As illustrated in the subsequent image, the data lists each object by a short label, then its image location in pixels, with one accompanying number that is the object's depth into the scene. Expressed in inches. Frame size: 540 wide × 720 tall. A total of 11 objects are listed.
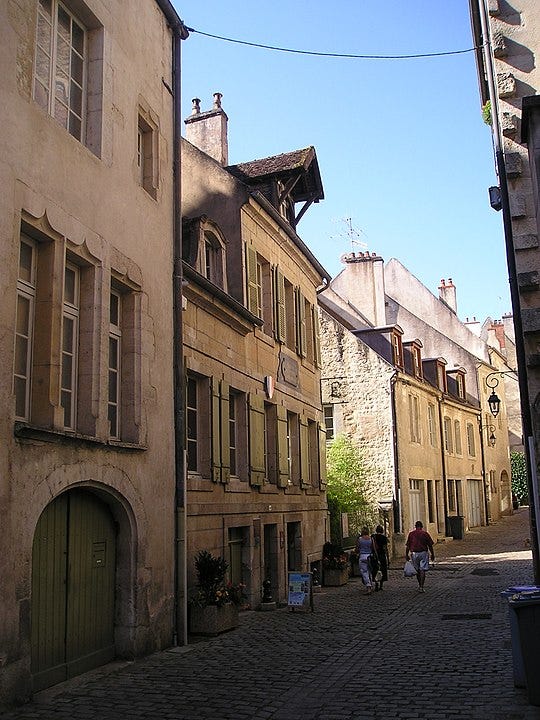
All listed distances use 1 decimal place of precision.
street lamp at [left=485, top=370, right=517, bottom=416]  909.8
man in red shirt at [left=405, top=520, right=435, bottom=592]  614.5
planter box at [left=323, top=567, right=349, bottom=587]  716.0
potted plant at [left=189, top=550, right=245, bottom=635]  418.6
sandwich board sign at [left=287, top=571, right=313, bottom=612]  509.7
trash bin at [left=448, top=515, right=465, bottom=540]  1208.8
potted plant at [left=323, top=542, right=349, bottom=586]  717.9
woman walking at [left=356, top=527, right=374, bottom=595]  630.5
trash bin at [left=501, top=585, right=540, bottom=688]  260.2
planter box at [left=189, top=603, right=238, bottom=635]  417.4
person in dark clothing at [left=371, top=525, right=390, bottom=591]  660.1
